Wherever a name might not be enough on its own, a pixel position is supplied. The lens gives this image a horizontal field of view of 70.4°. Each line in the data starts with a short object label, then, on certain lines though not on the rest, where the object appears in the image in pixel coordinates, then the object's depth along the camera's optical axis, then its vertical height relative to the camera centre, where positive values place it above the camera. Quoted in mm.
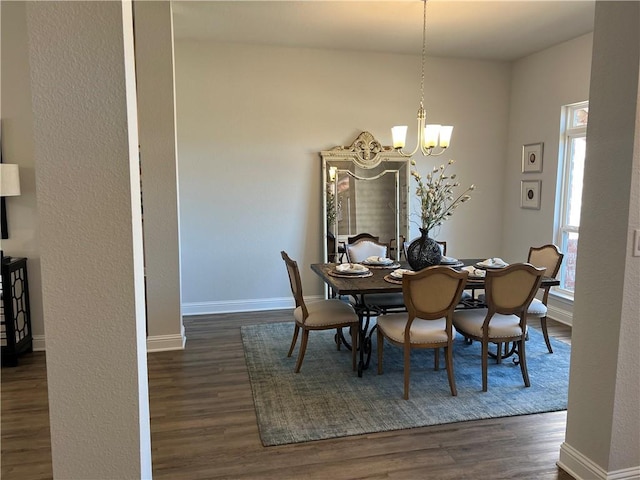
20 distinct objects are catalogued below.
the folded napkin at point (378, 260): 4094 -611
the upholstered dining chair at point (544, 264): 3805 -639
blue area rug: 2805 -1406
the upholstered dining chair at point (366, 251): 4133 -602
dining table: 3268 -679
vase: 3680 -483
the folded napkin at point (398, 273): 3492 -630
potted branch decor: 3682 -412
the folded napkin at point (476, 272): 3491 -614
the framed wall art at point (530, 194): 5324 +0
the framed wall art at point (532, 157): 5266 +432
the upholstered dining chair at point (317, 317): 3486 -968
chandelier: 3680 +477
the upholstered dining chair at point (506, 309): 3150 -821
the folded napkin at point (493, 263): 3775 -587
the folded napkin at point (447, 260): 3922 -584
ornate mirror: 5332 -16
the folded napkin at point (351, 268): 3688 -624
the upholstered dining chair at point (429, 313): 2967 -816
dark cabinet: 3613 -1001
